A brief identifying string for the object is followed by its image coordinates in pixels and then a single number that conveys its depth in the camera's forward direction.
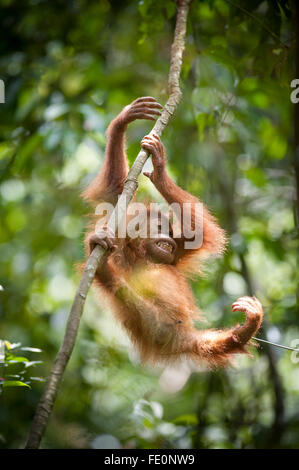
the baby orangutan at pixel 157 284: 5.01
